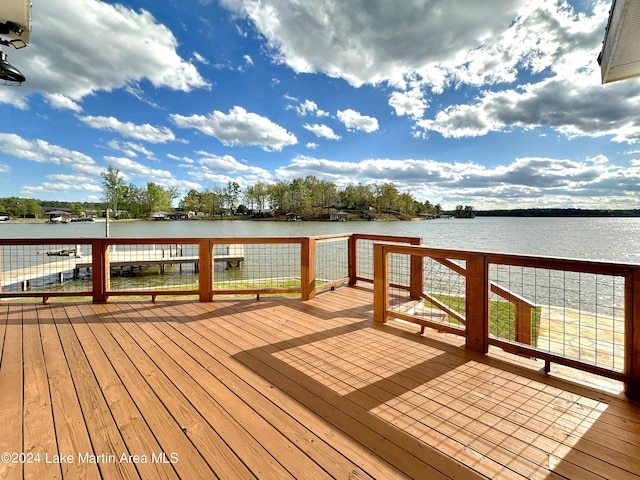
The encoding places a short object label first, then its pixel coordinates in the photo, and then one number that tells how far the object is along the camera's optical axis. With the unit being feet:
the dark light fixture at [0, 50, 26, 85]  8.91
